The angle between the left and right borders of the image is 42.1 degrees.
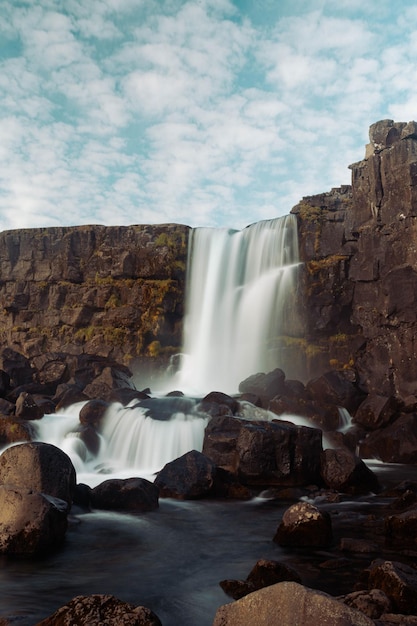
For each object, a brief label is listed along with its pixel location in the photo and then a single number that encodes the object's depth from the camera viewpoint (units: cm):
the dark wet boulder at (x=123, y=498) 1267
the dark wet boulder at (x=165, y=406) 2034
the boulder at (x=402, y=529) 957
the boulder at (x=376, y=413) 2211
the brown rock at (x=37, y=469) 1130
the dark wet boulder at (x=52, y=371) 2716
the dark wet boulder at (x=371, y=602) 586
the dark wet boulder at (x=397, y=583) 617
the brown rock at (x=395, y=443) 1934
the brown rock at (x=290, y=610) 431
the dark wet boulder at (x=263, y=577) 728
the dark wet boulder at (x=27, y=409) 2148
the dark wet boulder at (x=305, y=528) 961
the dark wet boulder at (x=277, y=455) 1505
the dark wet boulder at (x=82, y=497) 1250
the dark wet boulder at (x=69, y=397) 2347
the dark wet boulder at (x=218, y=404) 2044
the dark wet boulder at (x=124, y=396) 2308
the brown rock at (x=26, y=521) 912
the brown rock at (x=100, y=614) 541
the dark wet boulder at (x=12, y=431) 1912
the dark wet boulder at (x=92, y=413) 2056
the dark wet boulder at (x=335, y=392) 2408
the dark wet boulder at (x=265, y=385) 2469
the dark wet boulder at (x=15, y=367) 2697
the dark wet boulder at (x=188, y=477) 1388
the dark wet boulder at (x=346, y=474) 1441
